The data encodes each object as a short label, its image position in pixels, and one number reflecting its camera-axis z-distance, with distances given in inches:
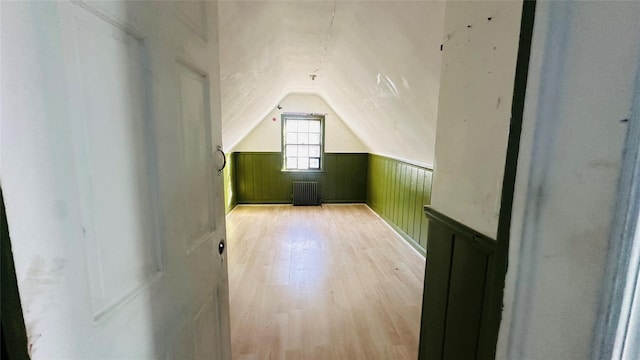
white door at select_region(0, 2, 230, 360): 14.1
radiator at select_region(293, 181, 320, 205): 215.8
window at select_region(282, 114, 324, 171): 213.7
